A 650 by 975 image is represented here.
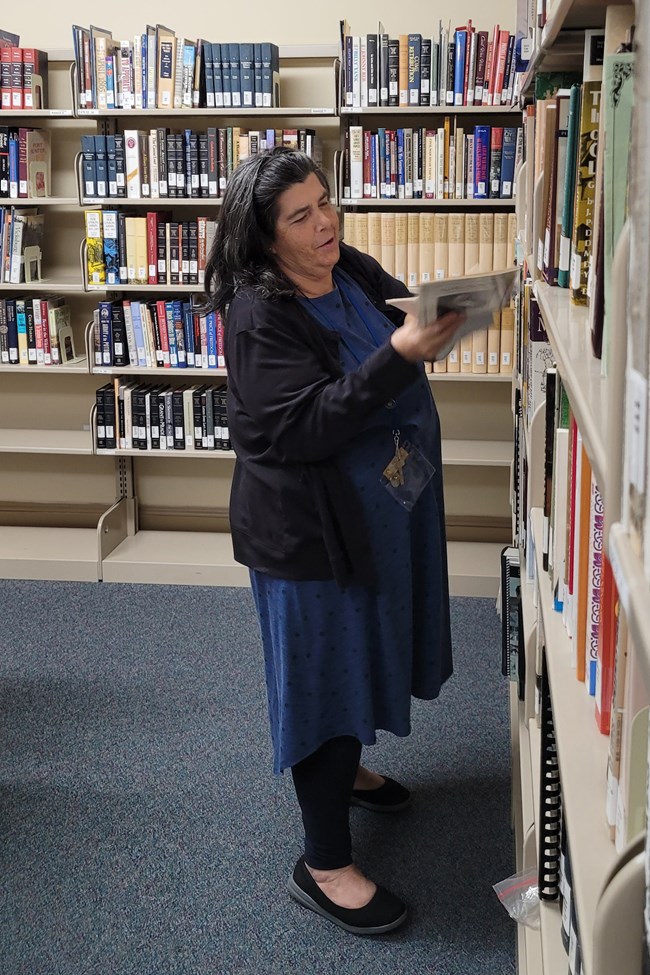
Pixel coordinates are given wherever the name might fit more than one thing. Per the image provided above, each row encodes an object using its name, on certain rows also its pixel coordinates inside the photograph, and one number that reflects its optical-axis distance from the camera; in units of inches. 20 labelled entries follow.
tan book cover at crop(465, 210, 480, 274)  138.6
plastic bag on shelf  56.5
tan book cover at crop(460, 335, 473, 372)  143.9
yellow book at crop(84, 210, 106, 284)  147.6
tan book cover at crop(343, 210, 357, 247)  141.2
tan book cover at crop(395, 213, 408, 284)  139.7
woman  68.1
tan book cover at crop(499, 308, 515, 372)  142.3
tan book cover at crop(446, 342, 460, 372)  145.2
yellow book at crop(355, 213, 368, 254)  141.1
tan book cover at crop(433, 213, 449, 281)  139.1
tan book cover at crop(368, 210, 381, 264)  140.6
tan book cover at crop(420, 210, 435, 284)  139.3
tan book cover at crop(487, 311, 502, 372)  143.1
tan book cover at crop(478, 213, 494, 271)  138.3
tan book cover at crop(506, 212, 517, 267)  137.9
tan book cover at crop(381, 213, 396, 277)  140.3
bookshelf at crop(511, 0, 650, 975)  21.6
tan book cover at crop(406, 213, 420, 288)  139.6
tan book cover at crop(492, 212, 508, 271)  138.3
